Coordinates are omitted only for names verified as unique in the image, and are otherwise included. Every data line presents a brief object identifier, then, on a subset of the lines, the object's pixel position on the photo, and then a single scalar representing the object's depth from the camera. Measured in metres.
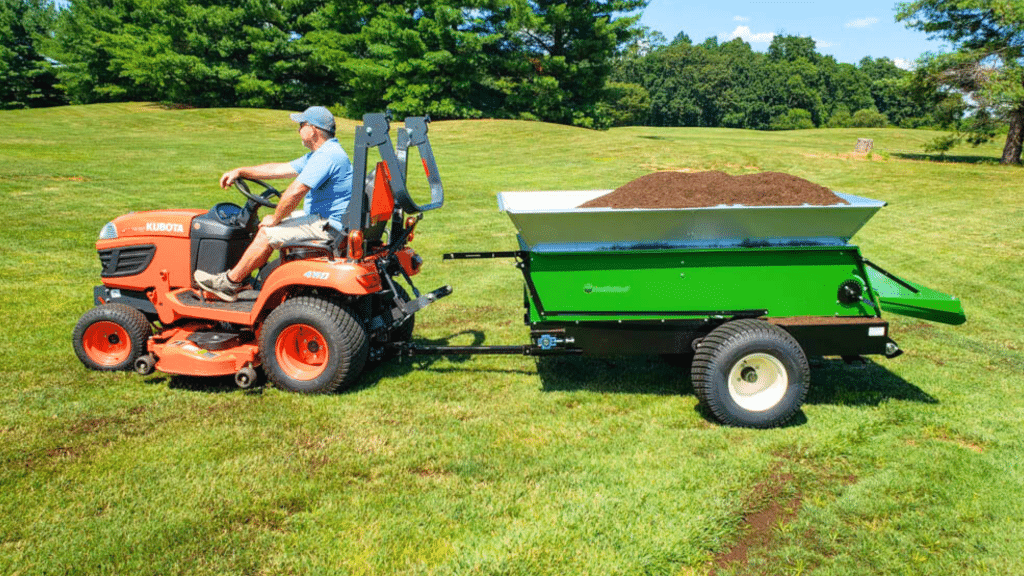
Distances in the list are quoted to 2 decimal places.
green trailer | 4.19
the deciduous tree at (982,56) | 19.34
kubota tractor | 4.56
